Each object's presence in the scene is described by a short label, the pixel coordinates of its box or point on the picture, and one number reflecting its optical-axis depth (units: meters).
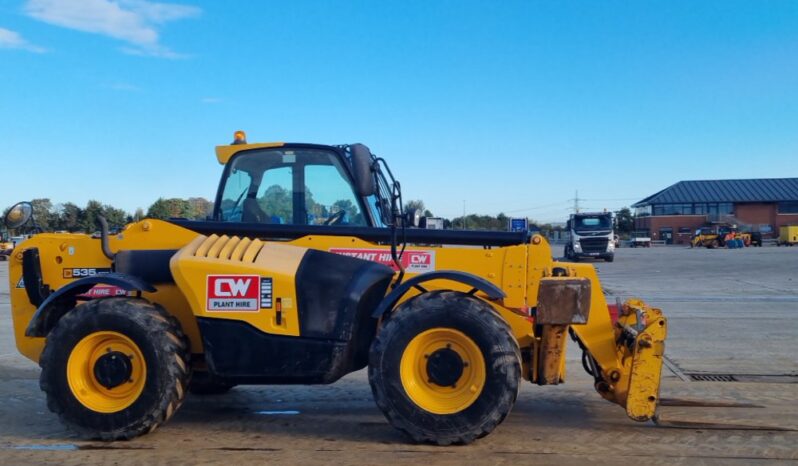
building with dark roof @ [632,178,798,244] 79.81
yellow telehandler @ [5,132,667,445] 4.85
